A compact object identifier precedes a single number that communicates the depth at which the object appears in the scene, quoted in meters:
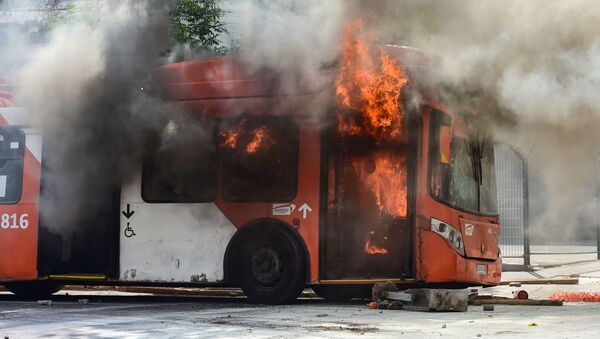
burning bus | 12.02
